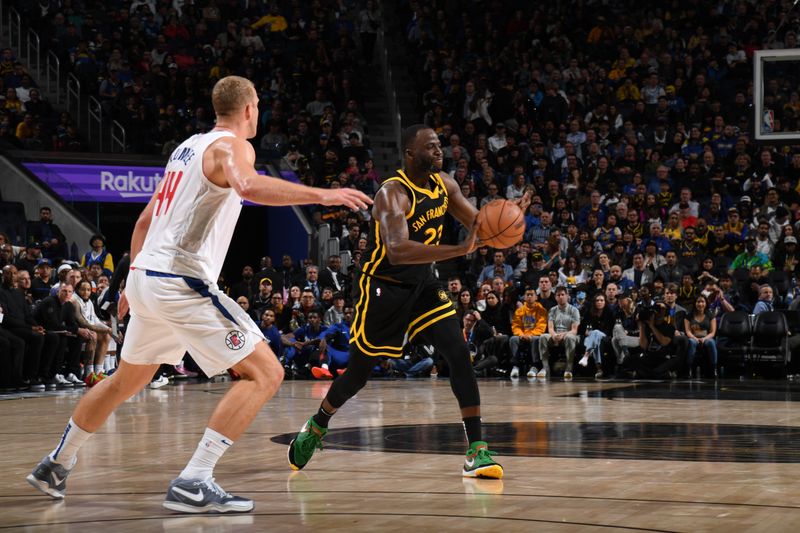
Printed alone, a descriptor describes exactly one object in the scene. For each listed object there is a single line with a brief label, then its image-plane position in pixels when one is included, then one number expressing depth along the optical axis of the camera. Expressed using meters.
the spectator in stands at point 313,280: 17.84
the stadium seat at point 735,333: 15.24
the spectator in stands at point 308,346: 16.72
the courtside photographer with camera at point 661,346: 15.40
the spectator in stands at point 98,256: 17.22
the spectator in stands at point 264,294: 17.55
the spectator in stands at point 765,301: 15.34
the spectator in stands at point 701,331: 15.38
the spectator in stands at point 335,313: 17.00
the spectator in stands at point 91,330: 14.68
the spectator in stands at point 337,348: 16.47
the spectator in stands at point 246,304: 16.39
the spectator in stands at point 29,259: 15.66
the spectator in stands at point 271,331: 16.52
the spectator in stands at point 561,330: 15.95
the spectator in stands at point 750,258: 16.31
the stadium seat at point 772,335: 14.97
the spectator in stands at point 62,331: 14.35
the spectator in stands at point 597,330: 15.84
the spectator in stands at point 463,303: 16.66
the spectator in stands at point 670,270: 16.31
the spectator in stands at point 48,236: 17.19
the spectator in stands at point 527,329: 16.28
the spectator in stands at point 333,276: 17.89
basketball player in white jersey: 5.11
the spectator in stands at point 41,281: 15.13
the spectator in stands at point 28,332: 13.70
